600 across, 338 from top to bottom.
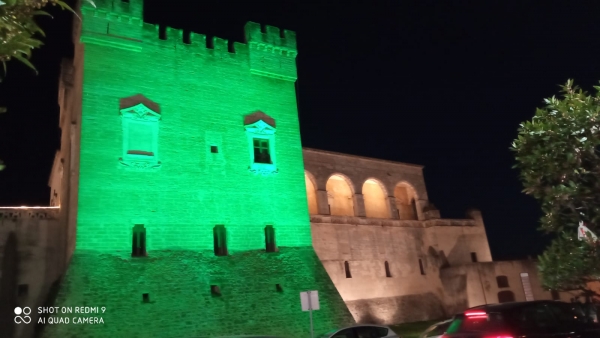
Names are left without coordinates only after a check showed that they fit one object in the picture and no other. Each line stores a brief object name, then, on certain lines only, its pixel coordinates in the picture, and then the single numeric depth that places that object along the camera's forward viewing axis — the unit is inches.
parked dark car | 266.8
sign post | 452.4
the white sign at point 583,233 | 339.9
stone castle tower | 556.4
